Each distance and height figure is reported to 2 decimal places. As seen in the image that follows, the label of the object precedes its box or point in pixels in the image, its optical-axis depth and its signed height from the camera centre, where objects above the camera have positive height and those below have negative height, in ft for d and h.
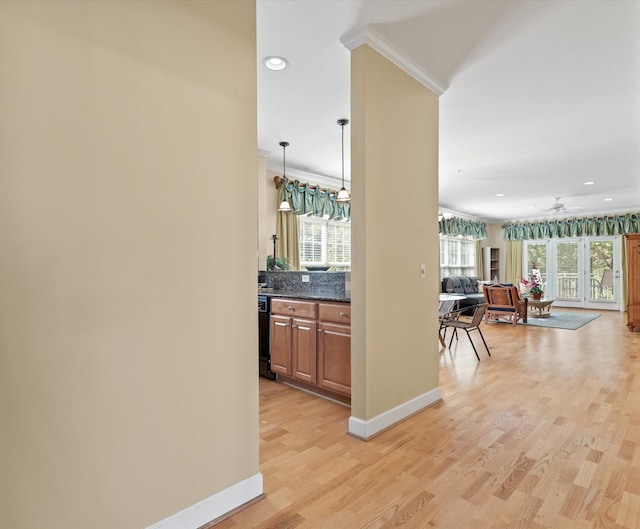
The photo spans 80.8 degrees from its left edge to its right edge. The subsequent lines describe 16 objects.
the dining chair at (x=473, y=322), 15.17 -2.31
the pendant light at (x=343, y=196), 15.84 +3.03
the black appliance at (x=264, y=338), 12.87 -2.42
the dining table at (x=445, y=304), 20.31 -2.06
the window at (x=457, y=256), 34.24 +1.00
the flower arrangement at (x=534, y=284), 27.02 -1.29
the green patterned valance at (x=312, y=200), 19.07 +3.59
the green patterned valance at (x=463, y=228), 32.42 +3.59
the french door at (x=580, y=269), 33.63 -0.30
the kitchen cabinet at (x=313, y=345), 10.12 -2.28
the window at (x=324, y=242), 20.86 +1.45
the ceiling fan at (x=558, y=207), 27.20 +4.65
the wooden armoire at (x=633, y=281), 22.41 -0.93
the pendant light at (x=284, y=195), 16.15 +3.64
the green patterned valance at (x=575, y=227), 31.83 +3.53
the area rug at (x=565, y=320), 24.07 -3.80
